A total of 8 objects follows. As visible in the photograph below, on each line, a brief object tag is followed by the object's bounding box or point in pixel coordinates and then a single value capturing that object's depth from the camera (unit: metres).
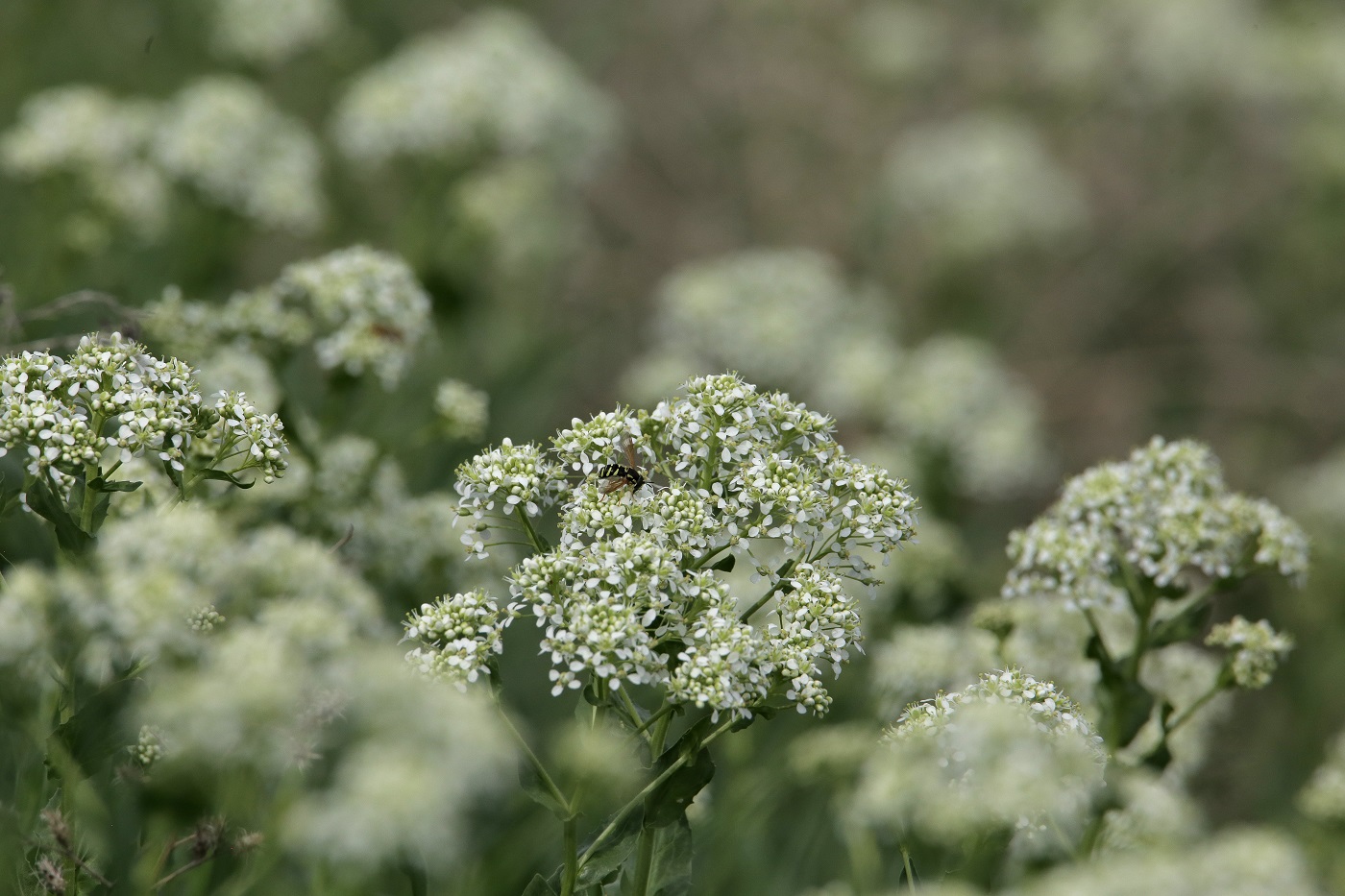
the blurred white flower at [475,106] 13.23
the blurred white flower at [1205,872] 5.34
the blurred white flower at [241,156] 12.29
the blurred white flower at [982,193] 20.53
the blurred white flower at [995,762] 5.19
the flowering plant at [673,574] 5.75
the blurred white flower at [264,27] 14.91
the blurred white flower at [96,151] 11.74
